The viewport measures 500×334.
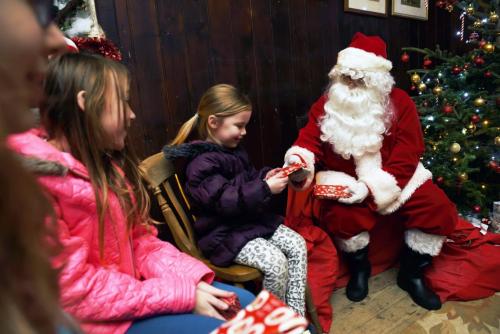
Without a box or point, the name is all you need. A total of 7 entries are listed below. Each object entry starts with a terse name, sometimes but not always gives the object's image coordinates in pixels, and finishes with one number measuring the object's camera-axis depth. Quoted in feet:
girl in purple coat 4.50
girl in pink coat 2.63
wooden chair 4.41
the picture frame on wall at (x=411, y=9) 9.30
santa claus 5.69
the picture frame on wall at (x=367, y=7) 8.03
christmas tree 7.36
